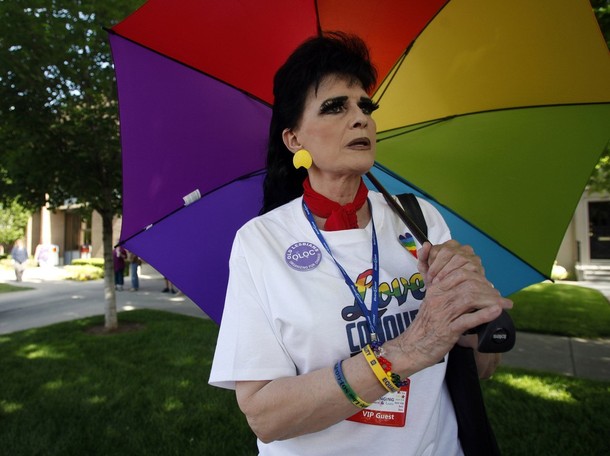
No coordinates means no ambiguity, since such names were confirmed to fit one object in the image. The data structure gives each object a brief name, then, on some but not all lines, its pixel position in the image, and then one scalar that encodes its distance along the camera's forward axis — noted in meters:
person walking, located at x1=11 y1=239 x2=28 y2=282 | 16.20
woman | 1.13
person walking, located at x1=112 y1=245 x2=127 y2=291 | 14.09
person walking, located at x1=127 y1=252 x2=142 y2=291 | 13.66
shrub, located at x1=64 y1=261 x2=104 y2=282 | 16.97
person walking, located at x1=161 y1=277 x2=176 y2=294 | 13.50
